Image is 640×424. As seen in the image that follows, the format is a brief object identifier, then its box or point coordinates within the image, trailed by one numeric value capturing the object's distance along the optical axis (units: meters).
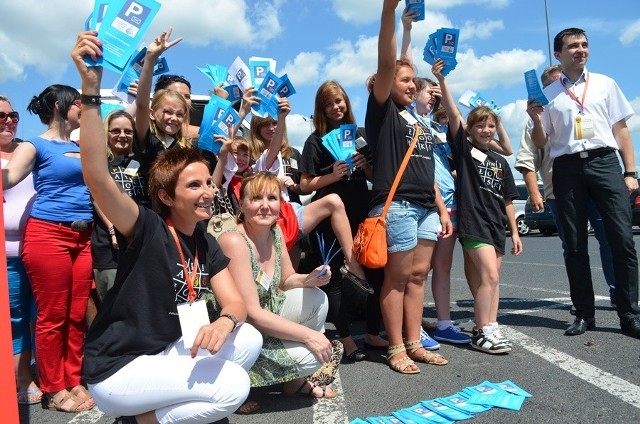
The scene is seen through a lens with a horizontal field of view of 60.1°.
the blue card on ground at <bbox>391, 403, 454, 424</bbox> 2.81
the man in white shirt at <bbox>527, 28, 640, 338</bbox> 4.42
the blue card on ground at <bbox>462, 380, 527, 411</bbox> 2.98
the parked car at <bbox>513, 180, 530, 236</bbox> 18.60
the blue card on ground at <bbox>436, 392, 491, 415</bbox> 2.94
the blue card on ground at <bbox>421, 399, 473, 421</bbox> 2.85
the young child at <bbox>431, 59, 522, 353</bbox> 4.09
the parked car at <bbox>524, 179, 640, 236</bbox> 17.42
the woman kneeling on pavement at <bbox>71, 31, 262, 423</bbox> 2.33
